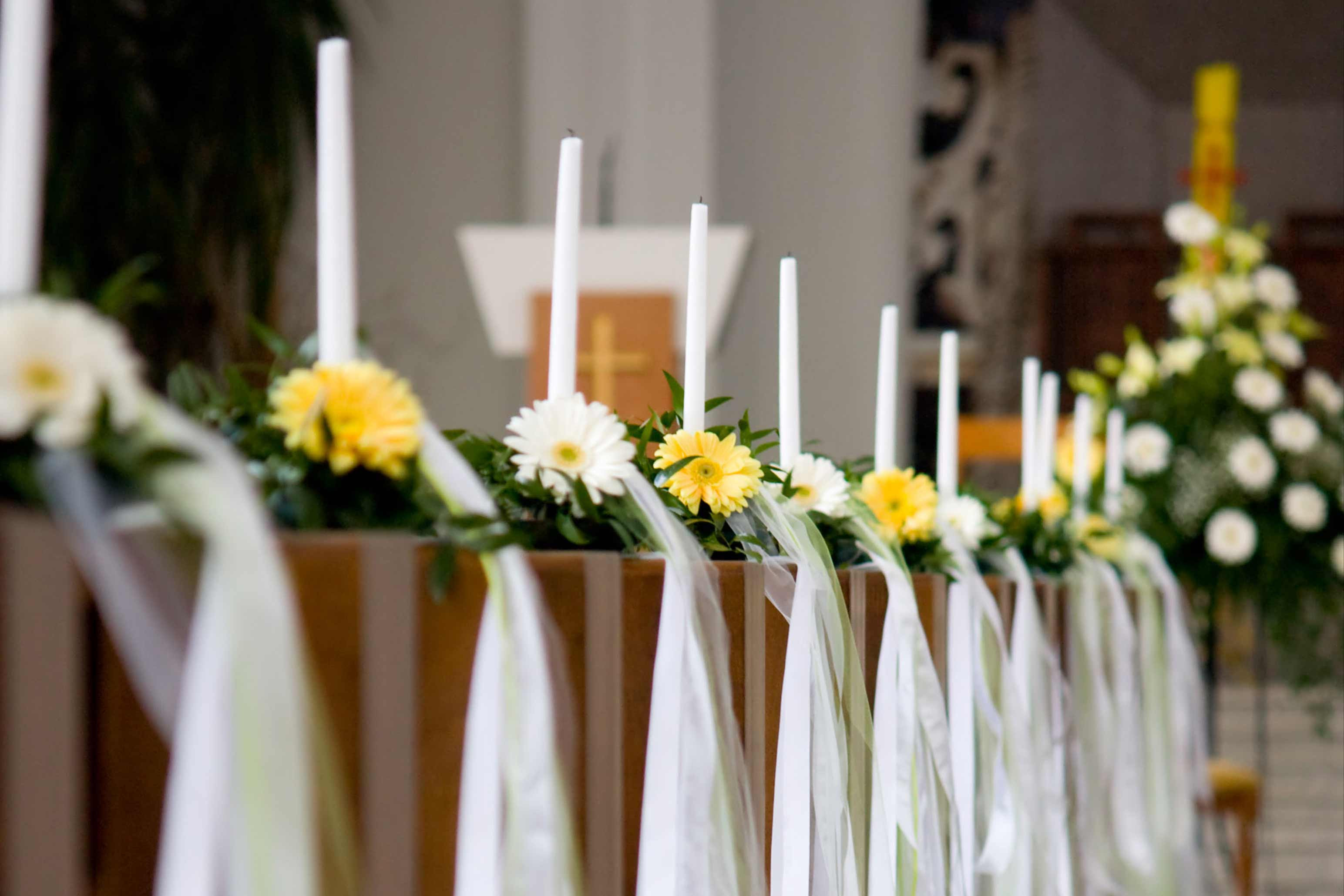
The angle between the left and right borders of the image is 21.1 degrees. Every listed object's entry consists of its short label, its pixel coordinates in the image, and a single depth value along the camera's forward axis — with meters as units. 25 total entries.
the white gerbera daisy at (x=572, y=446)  3.22
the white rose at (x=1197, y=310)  7.58
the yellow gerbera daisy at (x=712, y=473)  3.37
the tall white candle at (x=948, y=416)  4.08
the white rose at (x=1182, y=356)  7.41
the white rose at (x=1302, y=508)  6.89
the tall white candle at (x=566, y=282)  3.28
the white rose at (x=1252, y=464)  6.92
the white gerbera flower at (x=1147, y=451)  7.03
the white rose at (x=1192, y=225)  7.89
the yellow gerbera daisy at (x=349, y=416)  2.96
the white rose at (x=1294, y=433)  7.05
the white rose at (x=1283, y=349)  7.36
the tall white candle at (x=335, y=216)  3.05
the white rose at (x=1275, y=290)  7.61
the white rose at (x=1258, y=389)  7.14
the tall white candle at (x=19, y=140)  2.84
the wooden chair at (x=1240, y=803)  7.09
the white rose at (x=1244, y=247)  7.71
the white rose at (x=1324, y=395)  7.24
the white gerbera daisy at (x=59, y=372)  2.73
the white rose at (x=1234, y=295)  7.64
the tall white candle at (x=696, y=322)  3.44
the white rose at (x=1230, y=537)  6.83
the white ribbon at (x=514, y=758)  2.98
